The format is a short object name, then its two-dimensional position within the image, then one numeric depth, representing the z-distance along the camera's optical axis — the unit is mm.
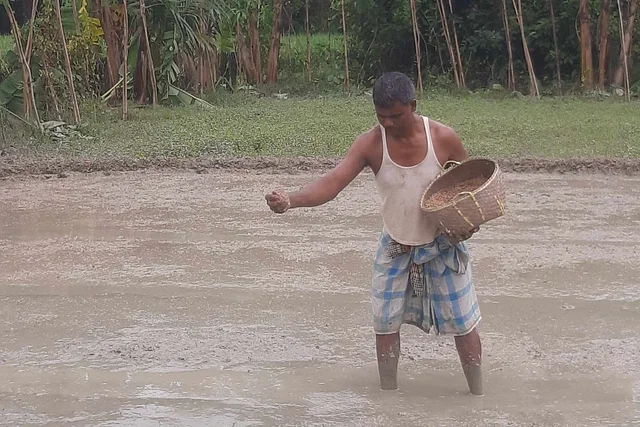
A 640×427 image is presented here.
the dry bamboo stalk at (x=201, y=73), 15402
